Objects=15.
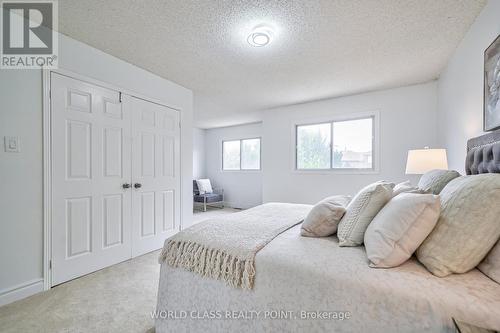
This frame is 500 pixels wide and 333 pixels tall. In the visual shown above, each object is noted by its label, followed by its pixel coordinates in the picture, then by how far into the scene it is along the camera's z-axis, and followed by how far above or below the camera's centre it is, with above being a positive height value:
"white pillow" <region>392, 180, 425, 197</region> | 1.29 -0.15
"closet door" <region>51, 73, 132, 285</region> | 2.06 -0.15
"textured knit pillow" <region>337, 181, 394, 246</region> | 1.22 -0.28
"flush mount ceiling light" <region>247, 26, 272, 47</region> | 1.98 +1.21
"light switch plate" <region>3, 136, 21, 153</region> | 1.78 +0.16
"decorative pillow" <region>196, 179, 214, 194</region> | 6.16 -0.61
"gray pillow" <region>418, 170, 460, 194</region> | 1.45 -0.10
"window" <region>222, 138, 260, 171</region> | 6.28 +0.30
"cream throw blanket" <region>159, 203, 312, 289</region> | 1.15 -0.48
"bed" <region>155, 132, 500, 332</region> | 0.78 -0.54
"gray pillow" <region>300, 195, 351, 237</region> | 1.38 -0.35
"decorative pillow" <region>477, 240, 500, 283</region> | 0.83 -0.39
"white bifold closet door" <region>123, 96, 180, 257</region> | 2.72 -0.13
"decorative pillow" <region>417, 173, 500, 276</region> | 0.86 -0.27
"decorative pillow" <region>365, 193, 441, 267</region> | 0.98 -0.30
